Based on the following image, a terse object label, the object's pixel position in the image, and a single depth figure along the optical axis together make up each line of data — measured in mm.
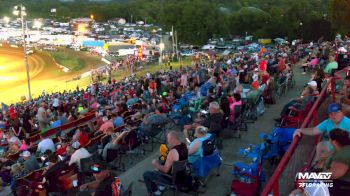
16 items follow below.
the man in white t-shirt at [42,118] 15198
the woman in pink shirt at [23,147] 10970
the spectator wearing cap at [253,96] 12094
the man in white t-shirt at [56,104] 19559
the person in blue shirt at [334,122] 5766
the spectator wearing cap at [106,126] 10328
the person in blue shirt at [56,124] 14110
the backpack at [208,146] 7871
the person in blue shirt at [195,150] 7816
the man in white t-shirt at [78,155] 8397
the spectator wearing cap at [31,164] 8680
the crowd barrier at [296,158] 3881
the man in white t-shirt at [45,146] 10016
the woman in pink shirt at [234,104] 10609
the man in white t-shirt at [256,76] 15532
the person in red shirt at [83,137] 10094
